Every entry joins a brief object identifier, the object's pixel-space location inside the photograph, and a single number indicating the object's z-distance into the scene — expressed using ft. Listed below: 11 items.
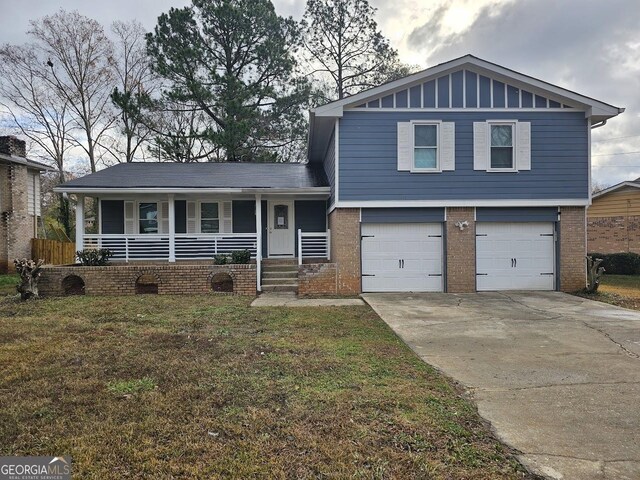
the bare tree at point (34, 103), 72.18
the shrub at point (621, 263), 49.85
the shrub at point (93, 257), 36.04
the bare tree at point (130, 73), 78.24
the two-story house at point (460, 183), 34.83
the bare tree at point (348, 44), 78.12
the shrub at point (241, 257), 36.63
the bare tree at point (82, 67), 74.13
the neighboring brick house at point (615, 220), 53.72
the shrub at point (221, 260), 36.29
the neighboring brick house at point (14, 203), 52.08
